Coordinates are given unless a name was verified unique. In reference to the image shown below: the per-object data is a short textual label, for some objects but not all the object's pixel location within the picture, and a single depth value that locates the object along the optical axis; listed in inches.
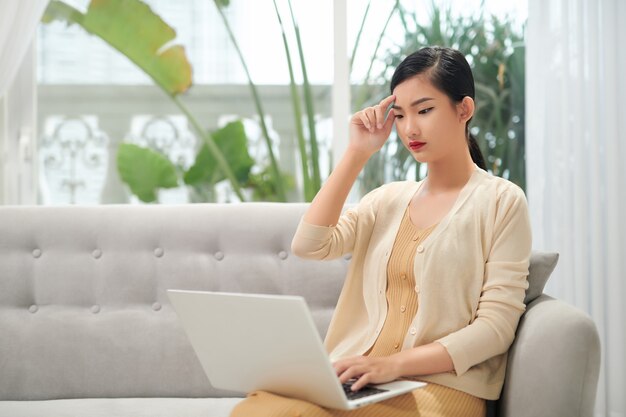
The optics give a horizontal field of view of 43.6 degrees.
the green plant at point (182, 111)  132.9
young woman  60.9
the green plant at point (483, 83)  139.6
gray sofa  83.7
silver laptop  49.2
